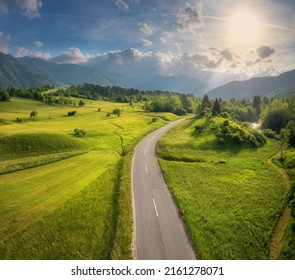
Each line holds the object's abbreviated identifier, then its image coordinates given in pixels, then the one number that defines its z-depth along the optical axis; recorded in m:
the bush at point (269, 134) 93.31
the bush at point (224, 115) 122.47
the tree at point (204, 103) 143.00
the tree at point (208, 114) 107.79
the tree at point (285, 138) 64.44
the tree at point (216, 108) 124.03
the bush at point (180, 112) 184.89
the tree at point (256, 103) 186.70
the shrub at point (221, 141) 70.06
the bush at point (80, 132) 73.81
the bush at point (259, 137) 76.07
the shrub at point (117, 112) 140.18
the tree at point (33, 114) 108.61
